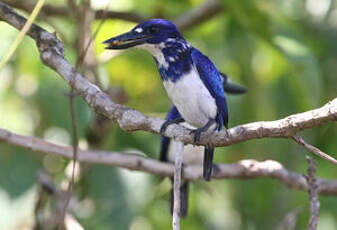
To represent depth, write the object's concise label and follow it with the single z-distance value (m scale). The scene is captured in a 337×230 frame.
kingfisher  6.13
